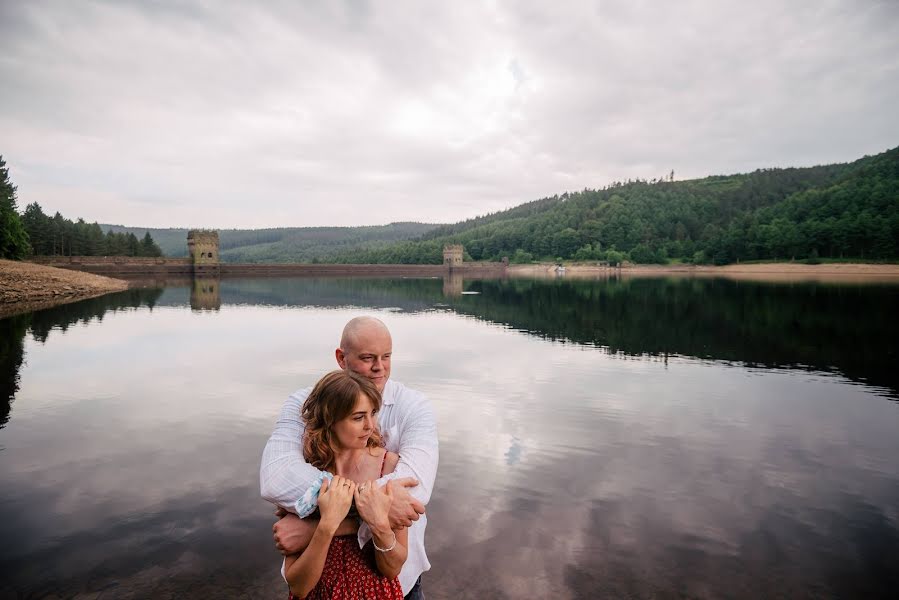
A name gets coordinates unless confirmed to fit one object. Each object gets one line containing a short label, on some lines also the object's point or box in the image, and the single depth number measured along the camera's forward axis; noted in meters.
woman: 2.52
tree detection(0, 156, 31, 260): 52.69
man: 2.60
